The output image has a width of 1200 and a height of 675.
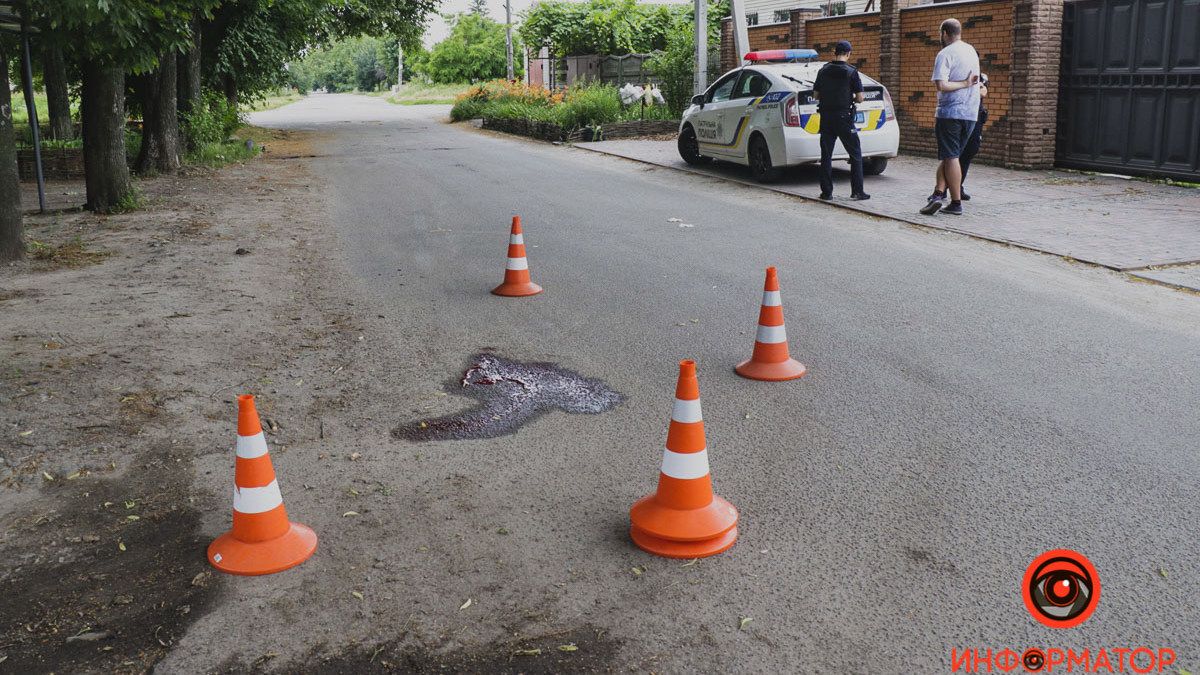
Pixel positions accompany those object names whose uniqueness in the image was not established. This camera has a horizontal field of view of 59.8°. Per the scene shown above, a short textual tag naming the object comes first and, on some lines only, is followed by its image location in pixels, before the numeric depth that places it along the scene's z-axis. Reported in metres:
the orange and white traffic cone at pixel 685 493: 4.05
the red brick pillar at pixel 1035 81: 15.54
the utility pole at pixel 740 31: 22.48
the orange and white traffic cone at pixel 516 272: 8.53
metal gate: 13.84
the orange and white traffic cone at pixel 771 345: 6.21
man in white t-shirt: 11.56
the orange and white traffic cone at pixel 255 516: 4.00
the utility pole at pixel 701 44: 22.25
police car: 14.65
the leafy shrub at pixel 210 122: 20.00
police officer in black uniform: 13.26
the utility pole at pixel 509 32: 43.26
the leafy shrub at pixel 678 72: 26.03
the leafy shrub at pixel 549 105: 25.91
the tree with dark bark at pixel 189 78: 20.27
